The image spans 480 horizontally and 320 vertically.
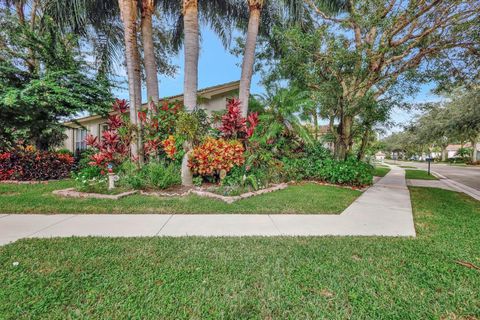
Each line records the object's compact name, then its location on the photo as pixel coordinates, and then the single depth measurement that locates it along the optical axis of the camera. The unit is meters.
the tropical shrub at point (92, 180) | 5.31
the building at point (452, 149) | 63.56
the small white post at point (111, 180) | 5.37
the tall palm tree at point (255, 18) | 7.04
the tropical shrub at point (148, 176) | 5.61
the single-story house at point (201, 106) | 9.93
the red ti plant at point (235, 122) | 6.40
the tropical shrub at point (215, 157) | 5.61
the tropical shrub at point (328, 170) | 7.40
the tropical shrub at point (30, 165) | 6.97
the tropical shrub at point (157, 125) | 6.33
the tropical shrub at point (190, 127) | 5.67
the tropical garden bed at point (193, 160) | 5.64
